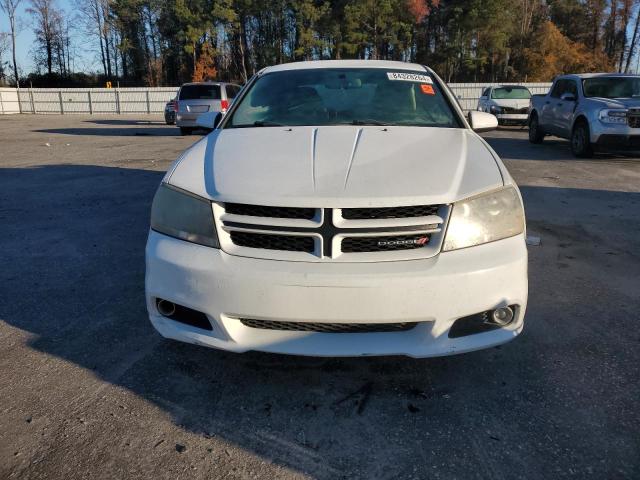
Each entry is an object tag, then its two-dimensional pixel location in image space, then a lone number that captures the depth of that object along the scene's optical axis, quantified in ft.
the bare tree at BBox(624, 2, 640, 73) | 174.19
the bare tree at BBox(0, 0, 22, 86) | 174.40
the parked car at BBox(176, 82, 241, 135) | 53.36
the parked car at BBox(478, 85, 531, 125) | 60.49
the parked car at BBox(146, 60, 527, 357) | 6.73
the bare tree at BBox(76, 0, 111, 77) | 182.60
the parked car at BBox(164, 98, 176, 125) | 66.56
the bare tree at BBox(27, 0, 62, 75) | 192.13
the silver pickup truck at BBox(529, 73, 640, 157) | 30.99
